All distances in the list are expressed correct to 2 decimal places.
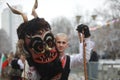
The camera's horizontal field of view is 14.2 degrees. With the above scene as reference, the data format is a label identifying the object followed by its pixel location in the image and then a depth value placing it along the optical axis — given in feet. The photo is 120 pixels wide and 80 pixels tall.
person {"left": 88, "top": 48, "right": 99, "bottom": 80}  42.49
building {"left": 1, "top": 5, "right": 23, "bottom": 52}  133.12
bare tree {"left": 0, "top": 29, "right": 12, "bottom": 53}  267.90
